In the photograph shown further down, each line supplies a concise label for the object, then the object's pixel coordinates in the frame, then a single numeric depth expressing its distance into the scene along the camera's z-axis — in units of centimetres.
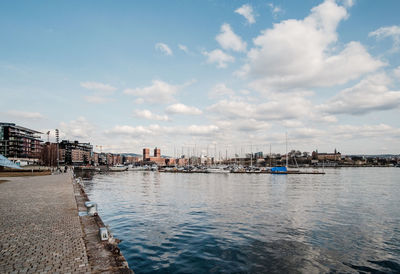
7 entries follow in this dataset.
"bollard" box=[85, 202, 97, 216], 1551
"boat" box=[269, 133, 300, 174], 10300
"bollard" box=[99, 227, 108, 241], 1059
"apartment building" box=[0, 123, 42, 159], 13774
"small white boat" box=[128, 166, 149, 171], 15390
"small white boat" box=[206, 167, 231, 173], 11256
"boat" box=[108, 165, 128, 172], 14823
